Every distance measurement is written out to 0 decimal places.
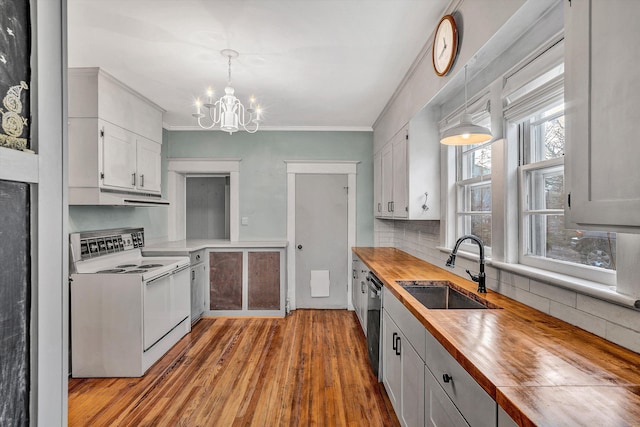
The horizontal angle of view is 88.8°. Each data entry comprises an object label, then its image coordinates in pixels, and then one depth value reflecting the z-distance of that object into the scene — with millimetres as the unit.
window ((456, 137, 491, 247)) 2346
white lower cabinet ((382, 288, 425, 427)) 1654
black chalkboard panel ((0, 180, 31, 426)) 672
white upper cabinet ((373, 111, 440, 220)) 2912
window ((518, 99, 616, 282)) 1437
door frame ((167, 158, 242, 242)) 4668
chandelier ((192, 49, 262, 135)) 2556
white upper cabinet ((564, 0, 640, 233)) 817
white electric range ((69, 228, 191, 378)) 2762
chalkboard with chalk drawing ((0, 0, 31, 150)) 673
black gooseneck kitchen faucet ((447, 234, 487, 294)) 1935
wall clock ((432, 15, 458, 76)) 1884
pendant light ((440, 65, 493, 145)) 1701
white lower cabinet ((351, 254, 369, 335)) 3411
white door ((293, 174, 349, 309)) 4664
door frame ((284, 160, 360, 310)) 4684
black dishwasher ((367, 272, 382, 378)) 2596
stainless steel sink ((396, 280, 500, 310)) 2270
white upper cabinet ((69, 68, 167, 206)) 2838
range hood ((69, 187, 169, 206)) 2848
